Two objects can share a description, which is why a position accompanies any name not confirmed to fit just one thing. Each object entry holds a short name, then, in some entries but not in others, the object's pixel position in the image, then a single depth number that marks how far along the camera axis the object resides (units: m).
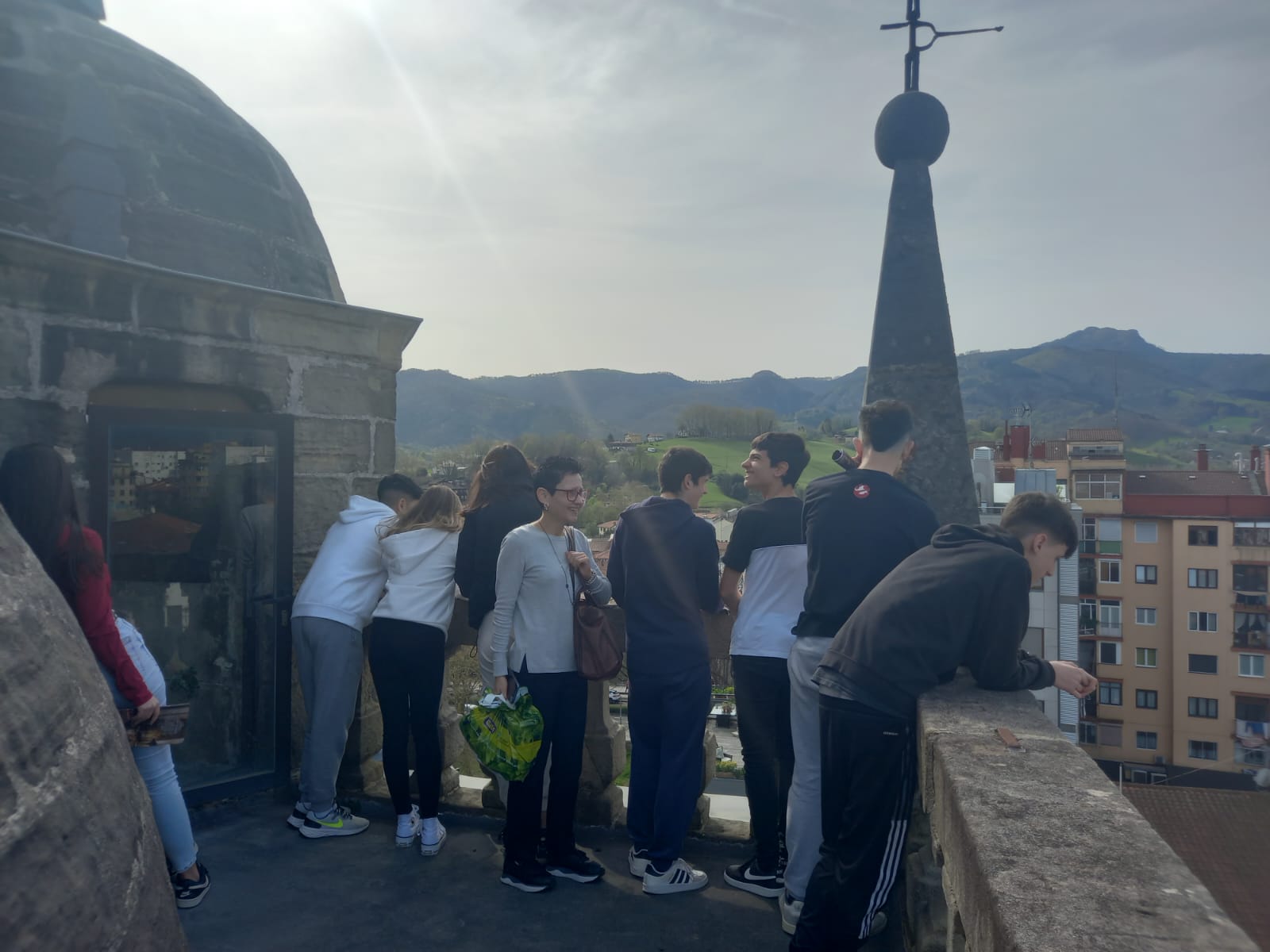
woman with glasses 3.51
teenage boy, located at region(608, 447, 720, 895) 3.50
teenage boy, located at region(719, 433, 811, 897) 3.44
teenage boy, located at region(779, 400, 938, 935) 3.02
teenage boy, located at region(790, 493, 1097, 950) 2.39
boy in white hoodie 3.97
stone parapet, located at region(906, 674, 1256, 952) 1.32
